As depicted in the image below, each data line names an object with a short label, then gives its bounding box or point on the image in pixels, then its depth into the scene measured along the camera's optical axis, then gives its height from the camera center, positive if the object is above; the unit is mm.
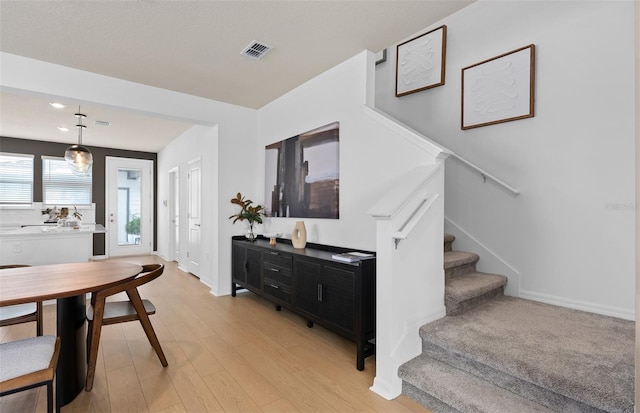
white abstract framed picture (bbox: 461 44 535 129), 2840 +1086
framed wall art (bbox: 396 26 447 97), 3439 +1603
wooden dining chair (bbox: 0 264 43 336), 2188 -791
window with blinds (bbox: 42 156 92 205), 7008 +382
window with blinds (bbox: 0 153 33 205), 6551 +468
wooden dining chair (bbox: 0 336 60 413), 1408 -763
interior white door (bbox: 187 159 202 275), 5531 -248
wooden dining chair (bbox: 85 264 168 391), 2156 -831
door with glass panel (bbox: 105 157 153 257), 7770 -98
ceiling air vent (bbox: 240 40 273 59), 3012 +1480
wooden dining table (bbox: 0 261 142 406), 1803 -520
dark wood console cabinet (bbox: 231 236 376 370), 2516 -781
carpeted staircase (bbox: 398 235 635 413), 1623 -877
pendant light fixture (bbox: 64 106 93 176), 4668 +636
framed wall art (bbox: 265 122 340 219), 3494 +344
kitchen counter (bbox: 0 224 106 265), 4102 -588
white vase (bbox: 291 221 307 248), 3605 -365
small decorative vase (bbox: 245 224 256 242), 4406 -458
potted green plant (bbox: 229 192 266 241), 4457 -145
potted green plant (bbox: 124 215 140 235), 8030 -601
